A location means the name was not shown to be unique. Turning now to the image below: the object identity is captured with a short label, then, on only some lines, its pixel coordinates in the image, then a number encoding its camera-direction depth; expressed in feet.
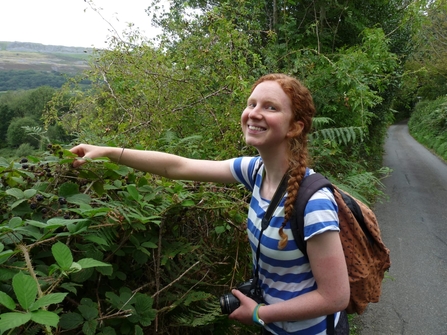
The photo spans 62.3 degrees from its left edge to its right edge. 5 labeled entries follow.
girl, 4.75
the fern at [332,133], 14.11
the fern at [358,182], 14.15
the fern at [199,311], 5.72
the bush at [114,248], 3.86
